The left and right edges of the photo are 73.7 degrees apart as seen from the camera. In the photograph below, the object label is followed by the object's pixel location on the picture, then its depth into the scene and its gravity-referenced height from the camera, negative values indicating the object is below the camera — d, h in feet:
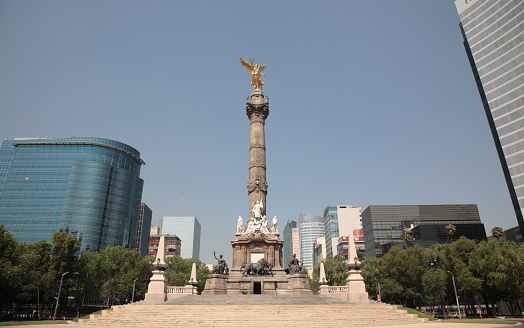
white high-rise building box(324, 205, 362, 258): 446.19 +83.39
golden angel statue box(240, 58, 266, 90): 142.00 +84.44
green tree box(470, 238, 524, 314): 110.42 +5.35
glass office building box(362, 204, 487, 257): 310.04 +59.01
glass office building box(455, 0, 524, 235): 207.41 +127.46
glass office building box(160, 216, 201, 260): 647.51 +74.43
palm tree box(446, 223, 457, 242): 221.48 +35.66
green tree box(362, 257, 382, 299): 174.91 +4.97
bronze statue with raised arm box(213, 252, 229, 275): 101.69 +7.05
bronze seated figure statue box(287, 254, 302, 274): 99.04 +6.71
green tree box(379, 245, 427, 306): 157.38 +6.94
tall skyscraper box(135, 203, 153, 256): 422.82 +77.61
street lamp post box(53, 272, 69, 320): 130.34 +3.45
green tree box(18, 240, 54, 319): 126.62 +8.16
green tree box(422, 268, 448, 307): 138.31 +1.58
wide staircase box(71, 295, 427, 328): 60.03 -3.97
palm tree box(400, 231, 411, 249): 215.69 +30.63
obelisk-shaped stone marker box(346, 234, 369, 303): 87.35 +1.44
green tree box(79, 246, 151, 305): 159.84 +10.18
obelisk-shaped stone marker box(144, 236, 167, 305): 88.32 +2.16
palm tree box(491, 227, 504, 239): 175.83 +26.48
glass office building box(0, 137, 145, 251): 279.90 +83.72
